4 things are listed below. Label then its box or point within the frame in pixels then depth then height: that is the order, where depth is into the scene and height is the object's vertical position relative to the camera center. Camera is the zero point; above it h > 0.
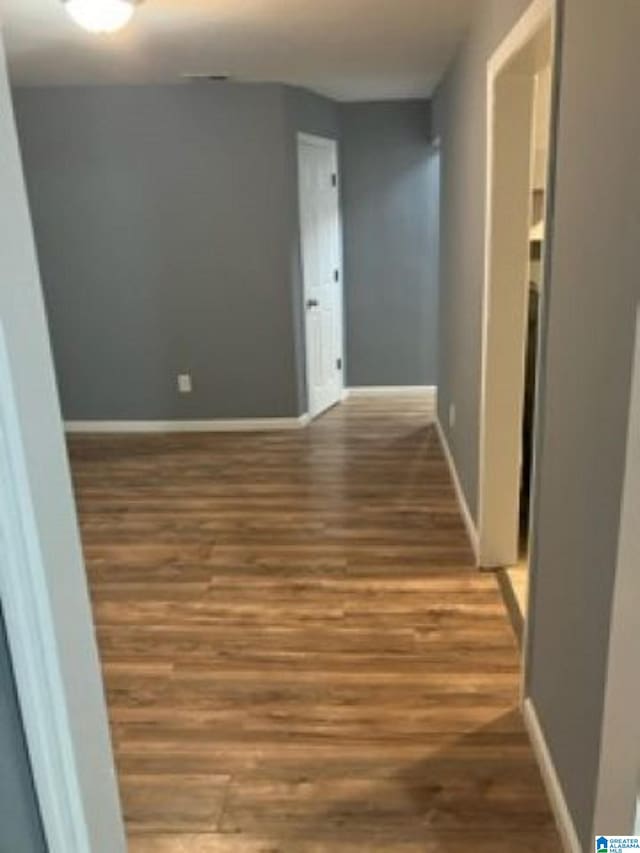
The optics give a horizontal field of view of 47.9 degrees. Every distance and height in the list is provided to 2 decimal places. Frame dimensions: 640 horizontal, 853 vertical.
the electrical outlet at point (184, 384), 5.15 -1.02
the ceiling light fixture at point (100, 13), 2.46 +0.76
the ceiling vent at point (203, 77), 4.34 +0.93
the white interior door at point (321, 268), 5.12 -0.28
